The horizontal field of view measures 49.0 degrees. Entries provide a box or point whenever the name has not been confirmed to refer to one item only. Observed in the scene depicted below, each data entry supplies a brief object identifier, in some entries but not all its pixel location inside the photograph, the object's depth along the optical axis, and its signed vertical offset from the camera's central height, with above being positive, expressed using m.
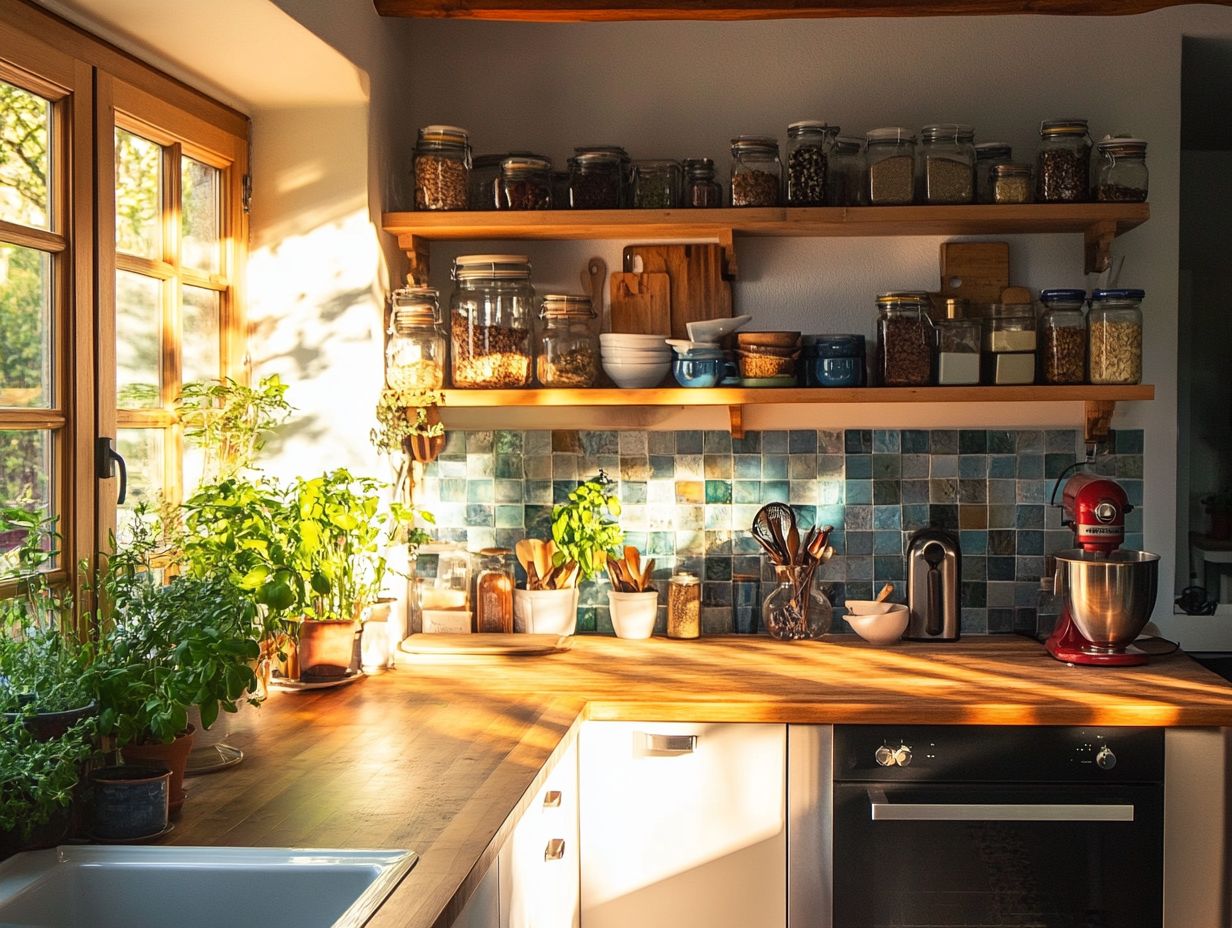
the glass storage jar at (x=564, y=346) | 3.12 +0.22
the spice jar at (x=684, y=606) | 3.22 -0.40
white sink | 1.74 -0.58
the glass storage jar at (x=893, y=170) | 3.02 +0.60
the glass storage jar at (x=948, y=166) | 3.02 +0.61
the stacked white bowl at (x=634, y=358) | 3.10 +0.19
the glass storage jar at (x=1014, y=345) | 3.02 +0.21
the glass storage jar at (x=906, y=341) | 3.04 +0.22
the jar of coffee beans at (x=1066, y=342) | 3.02 +0.22
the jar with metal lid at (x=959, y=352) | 3.03 +0.20
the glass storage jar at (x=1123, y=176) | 3.00 +0.59
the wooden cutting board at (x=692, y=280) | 3.29 +0.39
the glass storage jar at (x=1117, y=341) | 2.98 +0.22
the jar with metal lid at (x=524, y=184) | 3.10 +0.58
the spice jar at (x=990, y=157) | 3.07 +0.65
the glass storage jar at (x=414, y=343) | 3.11 +0.22
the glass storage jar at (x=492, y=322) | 3.11 +0.27
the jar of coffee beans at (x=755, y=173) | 3.06 +0.61
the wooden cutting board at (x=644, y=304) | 3.30 +0.33
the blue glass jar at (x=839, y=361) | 3.06 +0.18
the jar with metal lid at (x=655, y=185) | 3.11 +0.59
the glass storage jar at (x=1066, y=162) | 3.01 +0.62
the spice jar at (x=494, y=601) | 3.24 -0.39
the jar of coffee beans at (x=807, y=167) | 3.06 +0.62
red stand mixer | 2.85 -0.30
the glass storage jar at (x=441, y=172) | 3.12 +0.61
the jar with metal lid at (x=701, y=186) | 3.09 +0.58
